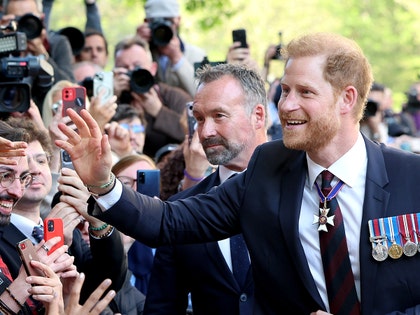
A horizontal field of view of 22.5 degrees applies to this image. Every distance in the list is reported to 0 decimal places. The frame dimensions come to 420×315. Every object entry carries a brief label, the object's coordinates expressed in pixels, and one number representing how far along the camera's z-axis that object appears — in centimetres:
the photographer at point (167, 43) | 977
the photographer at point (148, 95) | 883
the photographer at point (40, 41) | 844
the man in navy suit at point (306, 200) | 423
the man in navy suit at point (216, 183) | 520
